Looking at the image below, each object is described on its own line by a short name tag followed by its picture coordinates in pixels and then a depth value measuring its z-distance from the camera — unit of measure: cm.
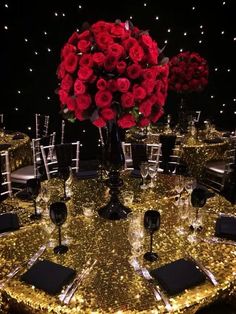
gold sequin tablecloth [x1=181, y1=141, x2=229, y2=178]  374
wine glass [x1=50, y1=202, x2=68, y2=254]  161
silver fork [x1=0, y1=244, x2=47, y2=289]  144
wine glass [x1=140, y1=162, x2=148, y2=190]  241
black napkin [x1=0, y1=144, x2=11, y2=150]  369
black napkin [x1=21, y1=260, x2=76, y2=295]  139
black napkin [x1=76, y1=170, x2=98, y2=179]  265
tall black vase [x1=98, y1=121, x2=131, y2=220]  194
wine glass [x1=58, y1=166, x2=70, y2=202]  223
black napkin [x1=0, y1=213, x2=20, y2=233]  183
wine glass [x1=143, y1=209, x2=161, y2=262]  155
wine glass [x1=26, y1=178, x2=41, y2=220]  199
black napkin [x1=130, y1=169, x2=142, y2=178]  265
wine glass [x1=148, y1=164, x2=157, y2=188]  247
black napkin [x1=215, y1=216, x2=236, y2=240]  176
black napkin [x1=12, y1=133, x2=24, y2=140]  407
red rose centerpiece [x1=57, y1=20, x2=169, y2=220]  169
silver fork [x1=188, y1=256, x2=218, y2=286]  143
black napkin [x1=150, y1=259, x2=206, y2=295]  138
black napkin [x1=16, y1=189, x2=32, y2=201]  221
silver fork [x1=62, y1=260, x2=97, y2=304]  134
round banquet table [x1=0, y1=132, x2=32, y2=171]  376
